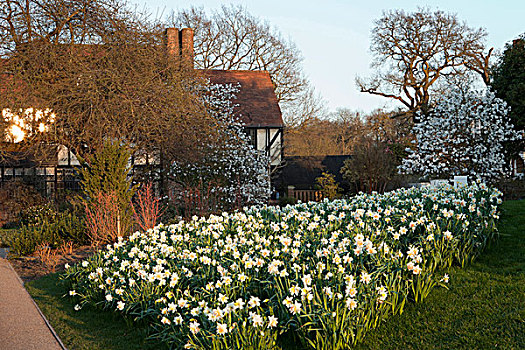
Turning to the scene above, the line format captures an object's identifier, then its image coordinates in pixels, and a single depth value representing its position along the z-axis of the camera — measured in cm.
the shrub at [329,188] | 1875
